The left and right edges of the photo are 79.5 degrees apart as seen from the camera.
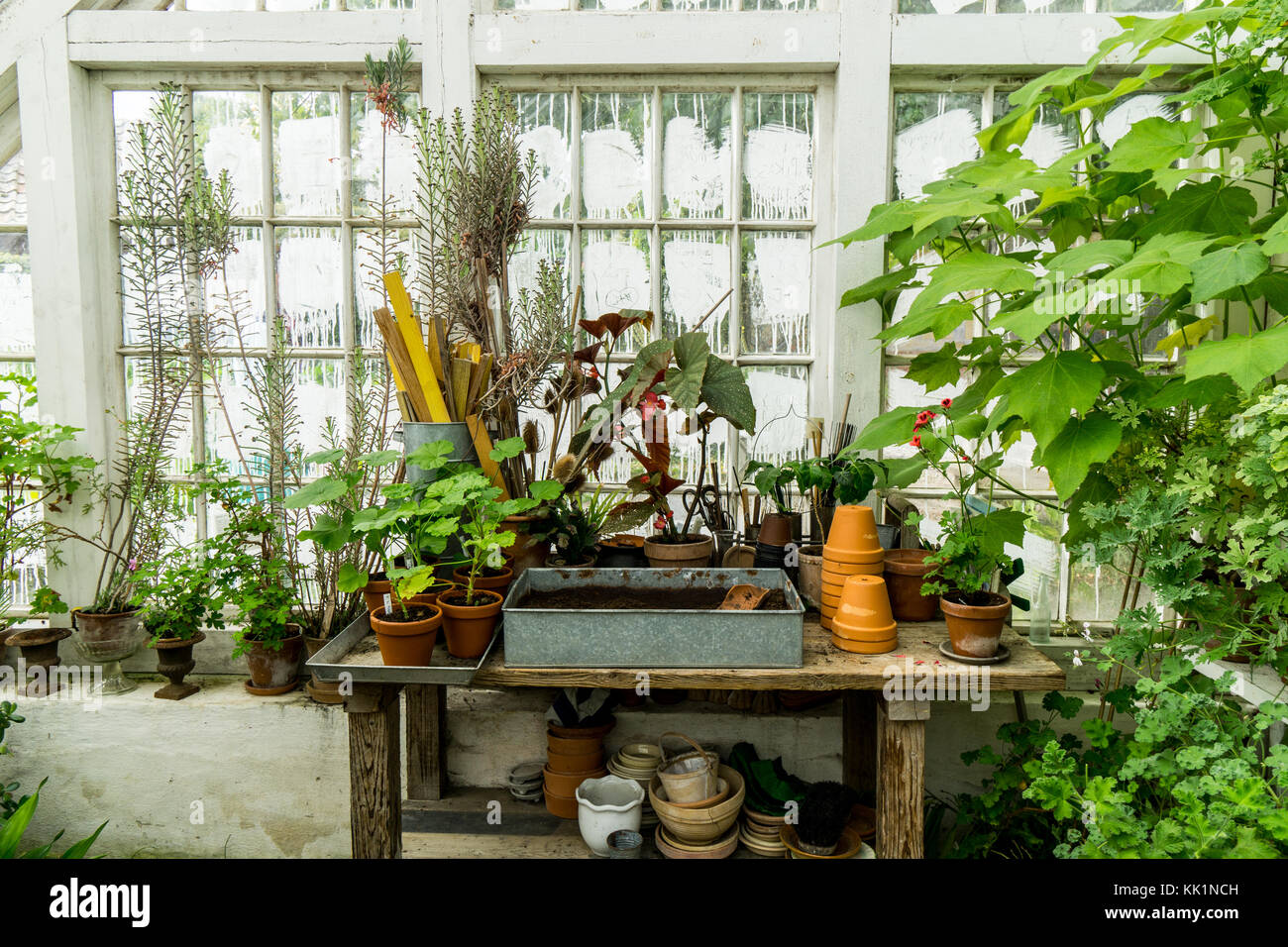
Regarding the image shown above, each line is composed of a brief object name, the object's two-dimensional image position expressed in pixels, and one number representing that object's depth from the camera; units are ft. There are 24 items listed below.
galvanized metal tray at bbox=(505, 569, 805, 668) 5.33
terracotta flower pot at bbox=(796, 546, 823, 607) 6.27
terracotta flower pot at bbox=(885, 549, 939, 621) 6.20
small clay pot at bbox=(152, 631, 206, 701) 7.44
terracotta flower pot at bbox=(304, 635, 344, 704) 7.29
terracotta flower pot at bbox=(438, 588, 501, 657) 5.42
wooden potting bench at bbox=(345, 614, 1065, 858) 5.27
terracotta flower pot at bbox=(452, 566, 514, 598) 5.87
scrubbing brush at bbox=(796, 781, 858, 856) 5.96
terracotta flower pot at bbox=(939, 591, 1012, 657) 5.35
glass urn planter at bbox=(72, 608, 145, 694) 7.38
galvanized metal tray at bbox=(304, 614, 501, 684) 5.18
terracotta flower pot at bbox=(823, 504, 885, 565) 5.83
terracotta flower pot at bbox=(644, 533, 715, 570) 6.38
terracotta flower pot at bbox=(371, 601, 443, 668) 5.19
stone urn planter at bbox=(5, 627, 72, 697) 7.55
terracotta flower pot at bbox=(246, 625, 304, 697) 7.48
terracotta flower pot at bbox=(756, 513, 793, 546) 6.56
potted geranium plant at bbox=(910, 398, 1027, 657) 5.39
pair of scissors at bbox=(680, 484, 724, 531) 6.99
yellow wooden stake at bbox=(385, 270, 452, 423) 6.22
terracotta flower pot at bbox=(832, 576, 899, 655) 5.57
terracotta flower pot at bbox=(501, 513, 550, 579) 6.38
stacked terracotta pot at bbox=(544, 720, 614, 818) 7.06
